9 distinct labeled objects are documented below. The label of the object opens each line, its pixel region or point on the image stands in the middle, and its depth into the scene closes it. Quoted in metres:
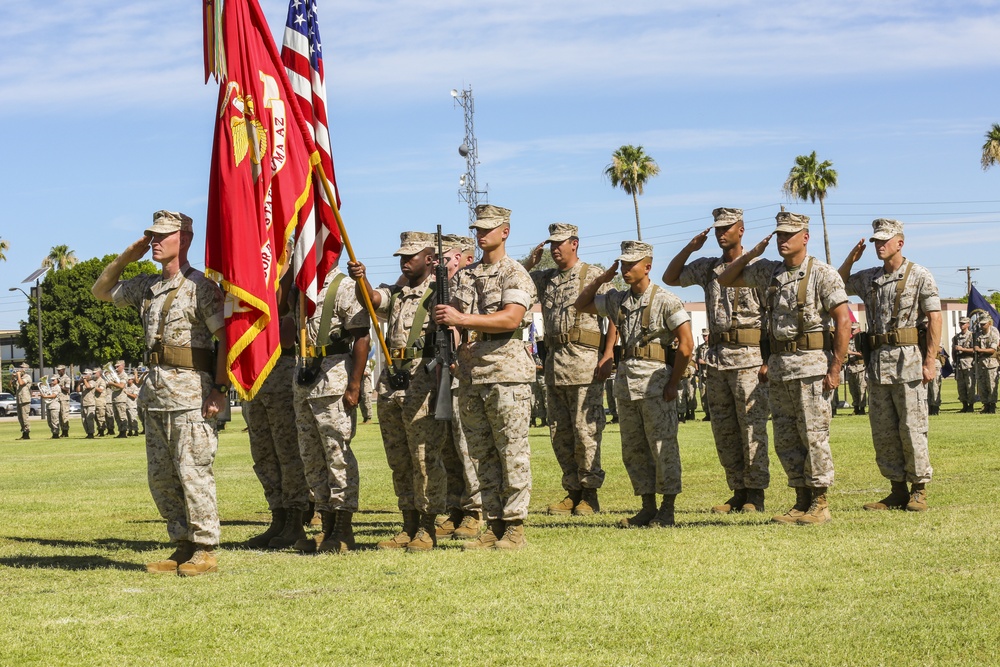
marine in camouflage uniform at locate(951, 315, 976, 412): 26.83
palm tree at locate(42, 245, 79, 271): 101.81
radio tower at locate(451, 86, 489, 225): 78.06
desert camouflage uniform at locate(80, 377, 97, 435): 33.50
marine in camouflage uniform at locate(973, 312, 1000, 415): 26.05
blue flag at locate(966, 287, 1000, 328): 29.59
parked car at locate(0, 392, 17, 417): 65.38
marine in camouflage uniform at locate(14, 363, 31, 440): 34.28
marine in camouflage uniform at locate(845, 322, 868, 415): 26.17
